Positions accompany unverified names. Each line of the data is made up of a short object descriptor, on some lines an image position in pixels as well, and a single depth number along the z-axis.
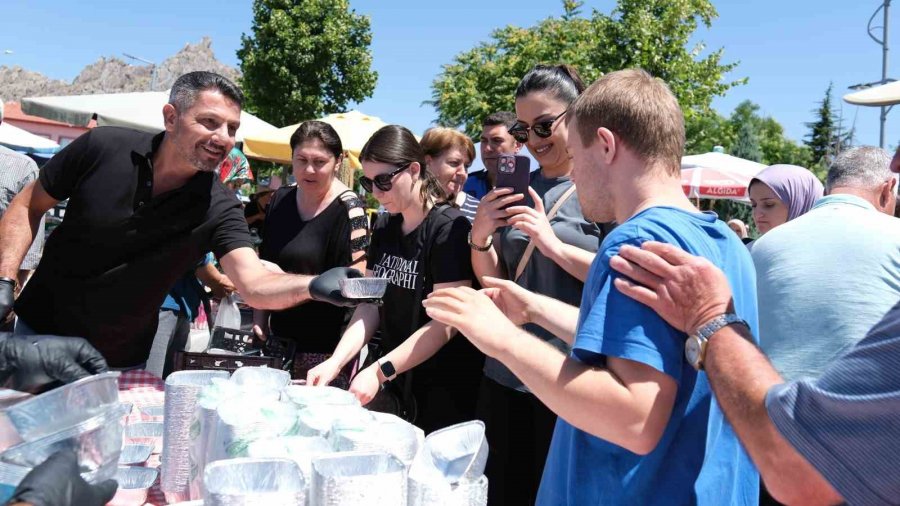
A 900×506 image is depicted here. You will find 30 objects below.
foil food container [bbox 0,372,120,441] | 1.25
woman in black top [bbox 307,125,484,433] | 2.68
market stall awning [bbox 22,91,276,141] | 8.51
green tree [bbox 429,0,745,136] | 15.95
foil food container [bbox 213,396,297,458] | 1.34
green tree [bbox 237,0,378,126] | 21.89
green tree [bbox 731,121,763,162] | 35.09
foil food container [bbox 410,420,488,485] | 1.20
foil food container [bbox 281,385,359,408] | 1.61
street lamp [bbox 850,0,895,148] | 16.19
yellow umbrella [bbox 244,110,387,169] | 9.14
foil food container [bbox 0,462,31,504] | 1.09
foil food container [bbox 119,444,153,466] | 1.77
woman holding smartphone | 2.38
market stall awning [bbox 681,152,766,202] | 10.12
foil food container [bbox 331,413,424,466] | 1.33
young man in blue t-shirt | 1.20
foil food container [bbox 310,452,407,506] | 1.08
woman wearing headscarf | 3.93
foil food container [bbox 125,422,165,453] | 1.95
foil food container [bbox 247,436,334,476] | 1.25
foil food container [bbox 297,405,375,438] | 1.44
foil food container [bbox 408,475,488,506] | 1.13
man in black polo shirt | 2.62
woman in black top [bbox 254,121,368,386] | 3.44
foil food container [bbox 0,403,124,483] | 1.15
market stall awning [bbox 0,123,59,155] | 10.25
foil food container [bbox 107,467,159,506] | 1.58
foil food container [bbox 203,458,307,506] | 1.04
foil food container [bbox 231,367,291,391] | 1.70
